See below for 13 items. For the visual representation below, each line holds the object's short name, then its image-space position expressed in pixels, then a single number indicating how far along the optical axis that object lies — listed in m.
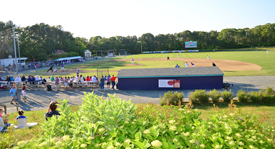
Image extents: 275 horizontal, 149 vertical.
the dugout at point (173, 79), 20.67
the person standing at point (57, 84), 21.92
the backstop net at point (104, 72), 32.11
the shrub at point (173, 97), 14.42
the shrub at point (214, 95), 14.53
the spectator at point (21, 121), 8.64
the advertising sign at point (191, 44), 113.03
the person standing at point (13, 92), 17.35
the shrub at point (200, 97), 14.59
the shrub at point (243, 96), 14.17
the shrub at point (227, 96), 14.34
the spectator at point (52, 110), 7.56
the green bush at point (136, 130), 3.11
